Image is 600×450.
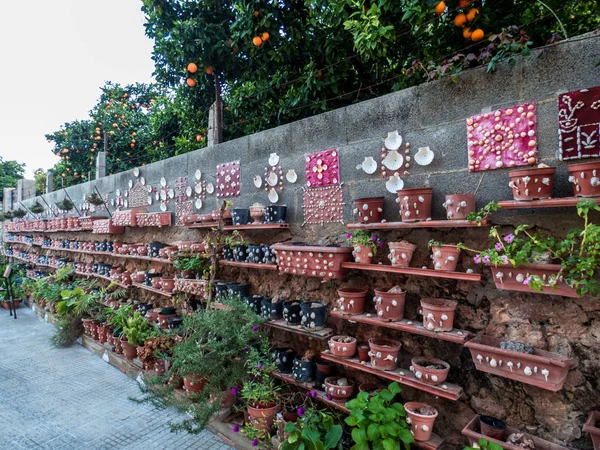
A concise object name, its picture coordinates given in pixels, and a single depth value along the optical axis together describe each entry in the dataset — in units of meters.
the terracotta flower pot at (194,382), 3.13
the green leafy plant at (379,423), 1.93
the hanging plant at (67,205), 6.43
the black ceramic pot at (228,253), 3.42
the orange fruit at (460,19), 2.47
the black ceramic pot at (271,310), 2.94
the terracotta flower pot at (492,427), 1.80
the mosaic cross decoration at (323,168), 2.73
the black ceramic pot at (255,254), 3.08
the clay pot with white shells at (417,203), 2.05
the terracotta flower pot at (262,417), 2.67
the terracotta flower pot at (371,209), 2.30
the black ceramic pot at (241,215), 3.20
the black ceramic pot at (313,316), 2.64
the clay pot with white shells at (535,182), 1.63
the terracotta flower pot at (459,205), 1.91
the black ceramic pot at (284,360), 2.88
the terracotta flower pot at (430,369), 2.01
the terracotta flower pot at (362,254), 2.33
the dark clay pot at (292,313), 2.77
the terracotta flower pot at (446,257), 1.96
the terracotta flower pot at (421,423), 2.02
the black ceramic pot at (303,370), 2.70
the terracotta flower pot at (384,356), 2.23
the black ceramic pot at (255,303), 3.10
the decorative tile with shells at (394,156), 2.34
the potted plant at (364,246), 2.33
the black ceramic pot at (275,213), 2.97
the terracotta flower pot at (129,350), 4.16
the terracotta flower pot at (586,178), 1.50
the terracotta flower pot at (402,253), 2.14
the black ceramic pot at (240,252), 3.27
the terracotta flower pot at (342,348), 2.43
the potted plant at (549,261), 1.48
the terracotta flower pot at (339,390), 2.45
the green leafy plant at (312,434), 2.16
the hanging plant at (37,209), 7.39
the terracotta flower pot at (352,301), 2.39
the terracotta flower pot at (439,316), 2.00
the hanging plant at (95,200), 5.66
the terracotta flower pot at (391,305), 2.21
